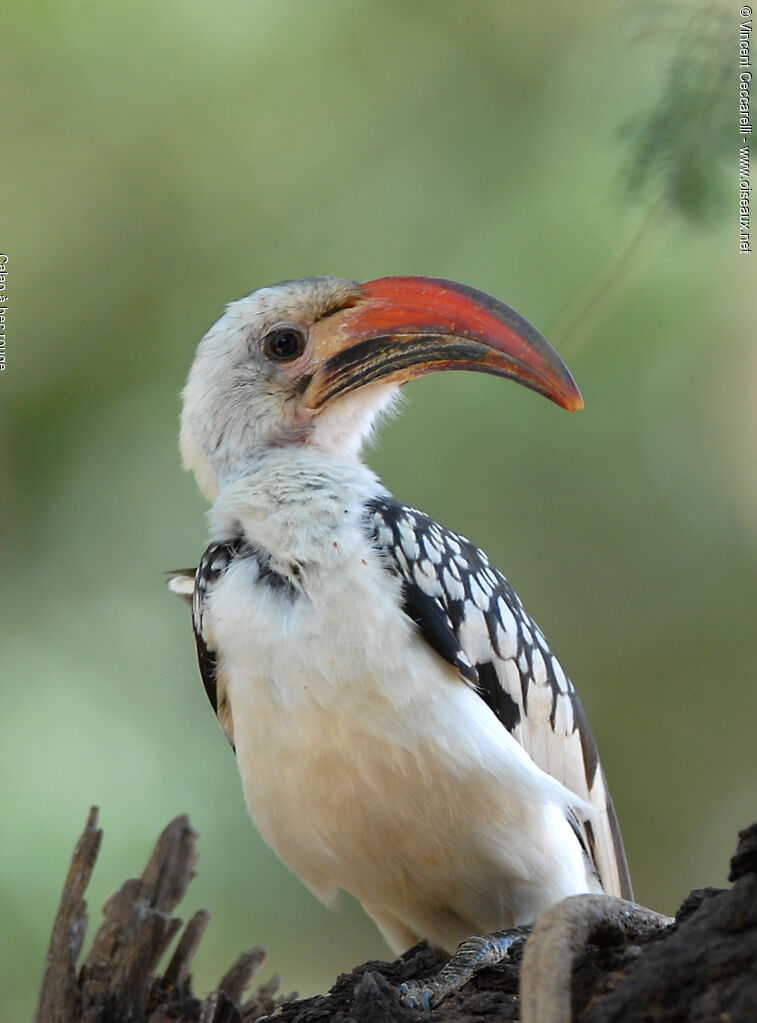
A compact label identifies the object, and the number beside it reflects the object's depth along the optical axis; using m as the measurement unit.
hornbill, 5.64
